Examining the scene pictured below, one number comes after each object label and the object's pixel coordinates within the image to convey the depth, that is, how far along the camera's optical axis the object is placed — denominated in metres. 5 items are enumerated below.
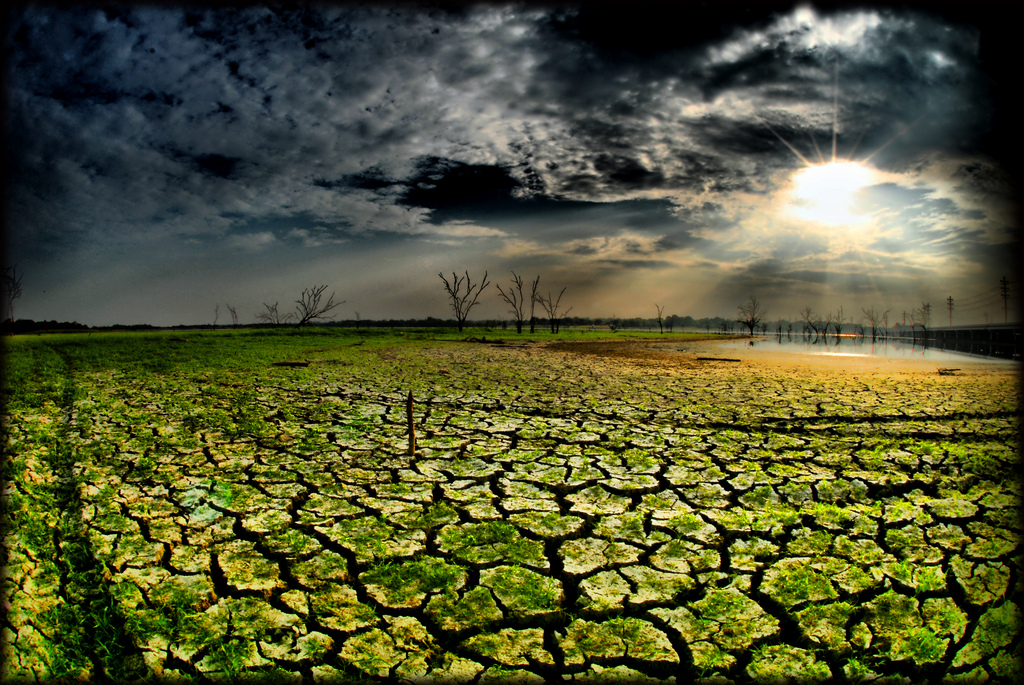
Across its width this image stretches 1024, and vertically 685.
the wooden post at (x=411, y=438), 4.07
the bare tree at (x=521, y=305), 44.81
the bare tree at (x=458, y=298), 41.50
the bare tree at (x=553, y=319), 43.74
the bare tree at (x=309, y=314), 41.85
